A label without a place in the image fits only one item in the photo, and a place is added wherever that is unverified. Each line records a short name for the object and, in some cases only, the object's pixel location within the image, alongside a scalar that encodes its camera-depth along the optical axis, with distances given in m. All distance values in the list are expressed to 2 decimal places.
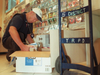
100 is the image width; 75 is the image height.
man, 1.10
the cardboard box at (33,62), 0.83
